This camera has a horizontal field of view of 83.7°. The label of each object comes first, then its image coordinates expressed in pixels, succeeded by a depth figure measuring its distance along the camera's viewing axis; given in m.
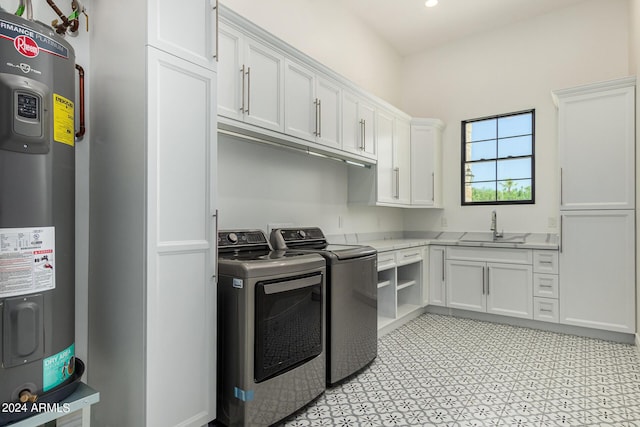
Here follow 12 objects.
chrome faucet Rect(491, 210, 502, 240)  4.30
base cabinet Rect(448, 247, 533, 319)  3.73
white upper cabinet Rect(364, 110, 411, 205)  3.86
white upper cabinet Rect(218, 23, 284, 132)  2.19
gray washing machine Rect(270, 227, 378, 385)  2.37
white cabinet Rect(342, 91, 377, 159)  3.32
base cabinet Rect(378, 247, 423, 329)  3.52
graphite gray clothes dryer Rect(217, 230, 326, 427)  1.80
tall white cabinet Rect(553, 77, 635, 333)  3.26
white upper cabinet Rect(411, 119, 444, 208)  4.50
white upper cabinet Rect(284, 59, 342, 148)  2.69
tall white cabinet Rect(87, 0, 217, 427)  1.54
